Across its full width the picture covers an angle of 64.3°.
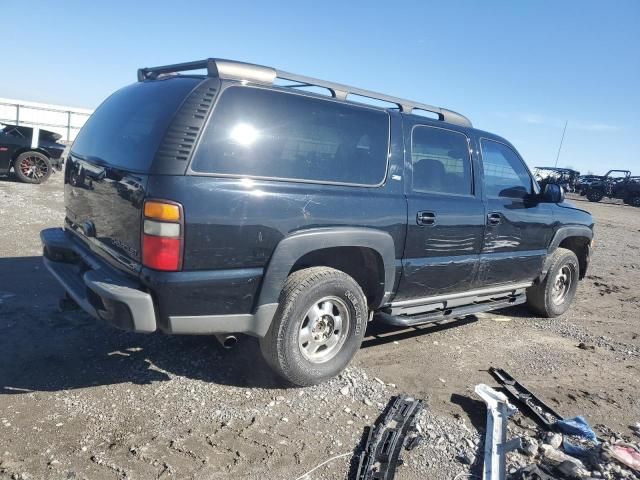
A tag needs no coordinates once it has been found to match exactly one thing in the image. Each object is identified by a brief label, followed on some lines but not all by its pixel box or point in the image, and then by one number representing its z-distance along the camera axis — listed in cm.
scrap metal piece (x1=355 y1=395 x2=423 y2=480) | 266
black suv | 285
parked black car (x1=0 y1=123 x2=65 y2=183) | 1229
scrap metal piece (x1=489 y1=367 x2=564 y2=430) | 336
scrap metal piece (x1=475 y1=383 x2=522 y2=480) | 274
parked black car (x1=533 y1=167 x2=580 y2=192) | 3055
